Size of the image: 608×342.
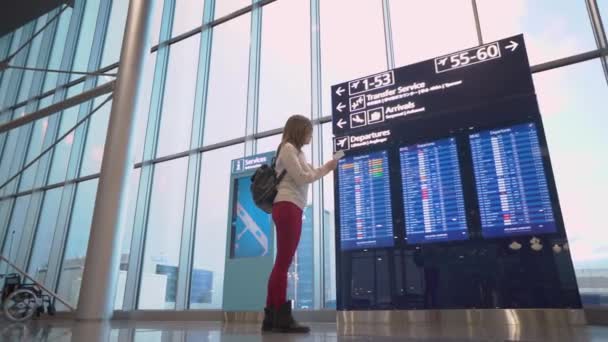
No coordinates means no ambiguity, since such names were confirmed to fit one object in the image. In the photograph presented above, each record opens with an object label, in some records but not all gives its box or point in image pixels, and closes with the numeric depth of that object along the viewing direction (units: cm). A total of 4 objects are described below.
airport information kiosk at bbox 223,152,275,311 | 346
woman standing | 192
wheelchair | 420
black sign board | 232
